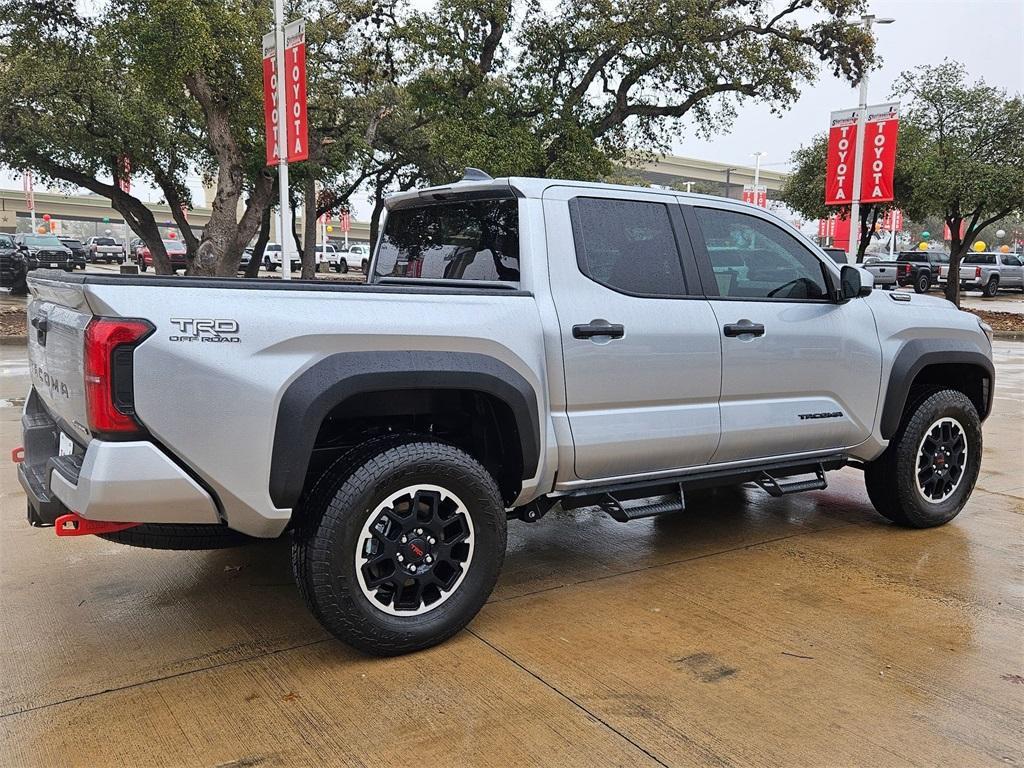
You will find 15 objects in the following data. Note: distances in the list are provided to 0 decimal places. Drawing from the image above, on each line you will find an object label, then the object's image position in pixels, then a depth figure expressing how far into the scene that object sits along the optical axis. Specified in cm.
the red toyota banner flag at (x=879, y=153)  1468
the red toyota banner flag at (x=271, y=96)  1288
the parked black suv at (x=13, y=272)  2353
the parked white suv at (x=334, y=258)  5369
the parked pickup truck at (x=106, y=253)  5416
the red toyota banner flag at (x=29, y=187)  5698
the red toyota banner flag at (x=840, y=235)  4728
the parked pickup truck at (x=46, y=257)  2581
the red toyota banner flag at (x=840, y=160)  1525
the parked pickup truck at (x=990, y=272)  3603
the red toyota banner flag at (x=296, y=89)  1206
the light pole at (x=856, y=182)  1482
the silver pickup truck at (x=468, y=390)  284
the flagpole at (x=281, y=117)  1252
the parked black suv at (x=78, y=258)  3324
